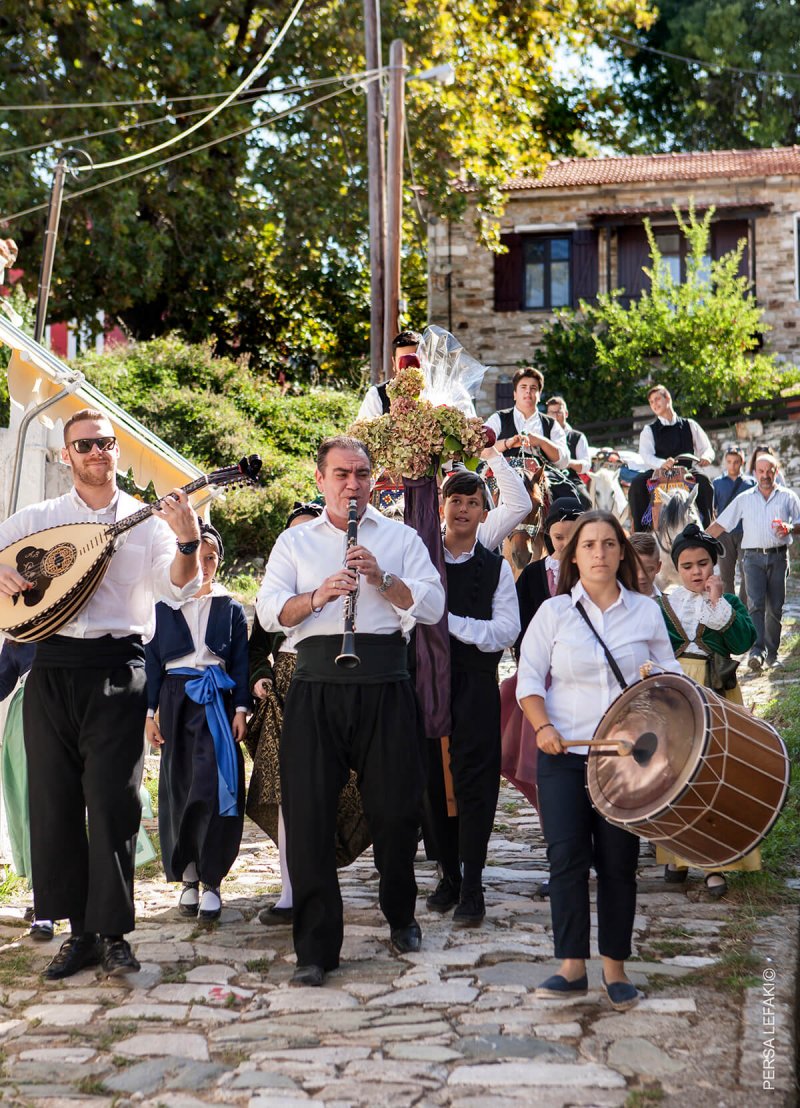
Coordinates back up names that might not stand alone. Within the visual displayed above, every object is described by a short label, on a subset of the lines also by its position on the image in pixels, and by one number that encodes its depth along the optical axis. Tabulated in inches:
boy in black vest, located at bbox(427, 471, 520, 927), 251.1
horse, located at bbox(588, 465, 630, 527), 522.0
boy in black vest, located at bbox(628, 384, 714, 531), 504.4
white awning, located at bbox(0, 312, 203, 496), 289.6
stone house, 1175.0
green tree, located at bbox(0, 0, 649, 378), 861.8
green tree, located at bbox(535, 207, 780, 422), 1032.8
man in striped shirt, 513.7
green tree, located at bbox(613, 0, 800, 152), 1498.5
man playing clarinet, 217.5
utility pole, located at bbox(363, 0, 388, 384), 751.1
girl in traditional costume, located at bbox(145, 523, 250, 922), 259.1
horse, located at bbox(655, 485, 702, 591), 496.7
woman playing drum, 202.4
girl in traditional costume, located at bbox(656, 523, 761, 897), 272.8
